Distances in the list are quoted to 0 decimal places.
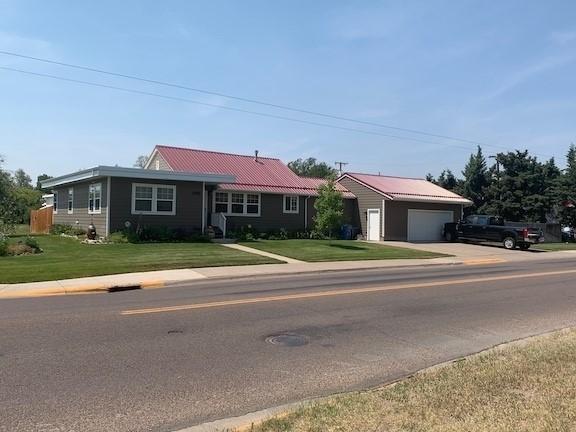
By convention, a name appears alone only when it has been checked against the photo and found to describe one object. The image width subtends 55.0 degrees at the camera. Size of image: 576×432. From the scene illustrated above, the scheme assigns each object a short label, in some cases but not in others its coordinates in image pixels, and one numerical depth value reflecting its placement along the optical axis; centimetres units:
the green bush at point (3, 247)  2080
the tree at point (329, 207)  2931
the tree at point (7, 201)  3097
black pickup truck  3322
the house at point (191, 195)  2681
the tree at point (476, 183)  5375
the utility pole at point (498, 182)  4816
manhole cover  786
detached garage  3619
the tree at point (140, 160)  10167
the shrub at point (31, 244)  2209
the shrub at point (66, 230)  2911
